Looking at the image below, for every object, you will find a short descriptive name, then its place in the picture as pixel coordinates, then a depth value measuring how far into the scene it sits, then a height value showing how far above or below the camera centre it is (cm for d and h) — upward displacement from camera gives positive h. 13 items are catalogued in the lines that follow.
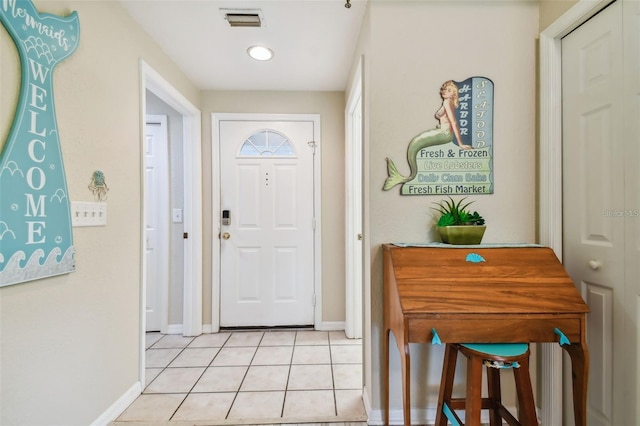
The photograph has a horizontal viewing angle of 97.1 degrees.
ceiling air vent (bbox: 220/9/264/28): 166 +118
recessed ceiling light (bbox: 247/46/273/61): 201 +117
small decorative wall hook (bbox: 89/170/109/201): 144 +15
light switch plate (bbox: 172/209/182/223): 266 -2
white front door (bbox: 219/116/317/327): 270 -9
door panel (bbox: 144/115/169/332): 265 -8
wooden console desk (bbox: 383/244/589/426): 112 -37
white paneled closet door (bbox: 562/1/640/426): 115 +6
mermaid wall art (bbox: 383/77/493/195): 151 +36
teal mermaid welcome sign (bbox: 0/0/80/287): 105 +18
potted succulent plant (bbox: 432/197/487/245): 138 -6
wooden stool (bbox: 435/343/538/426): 106 -71
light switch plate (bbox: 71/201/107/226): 133 +0
